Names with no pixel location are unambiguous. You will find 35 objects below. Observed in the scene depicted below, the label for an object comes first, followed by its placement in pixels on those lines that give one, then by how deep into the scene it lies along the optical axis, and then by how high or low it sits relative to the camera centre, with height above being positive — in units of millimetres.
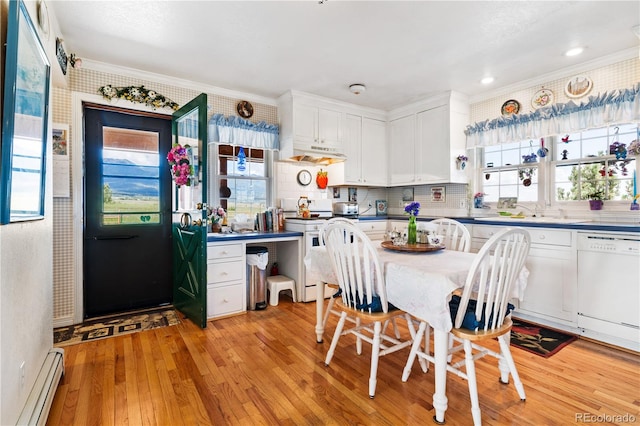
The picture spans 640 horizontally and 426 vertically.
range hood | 4031 +790
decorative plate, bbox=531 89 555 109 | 3439 +1275
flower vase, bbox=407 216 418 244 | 2414 -121
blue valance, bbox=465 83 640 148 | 2862 +992
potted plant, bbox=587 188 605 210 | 3113 +162
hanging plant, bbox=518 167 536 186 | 3685 +478
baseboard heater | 1458 -897
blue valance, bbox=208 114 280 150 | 3766 +1023
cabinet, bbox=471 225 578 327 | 2818 -567
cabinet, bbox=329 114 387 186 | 4500 +899
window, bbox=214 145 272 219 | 3916 +472
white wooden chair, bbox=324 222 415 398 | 1899 -411
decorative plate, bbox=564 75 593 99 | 3181 +1298
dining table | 1623 -390
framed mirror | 1185 +406
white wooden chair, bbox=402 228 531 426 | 1604 -461
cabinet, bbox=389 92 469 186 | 4047 +1018
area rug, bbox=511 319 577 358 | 2537 -1041
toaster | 4453 +101
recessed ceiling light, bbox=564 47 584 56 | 2881 +1490
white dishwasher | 2490 -583
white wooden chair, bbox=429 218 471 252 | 2547 -185
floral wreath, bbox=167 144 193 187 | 3166 +521
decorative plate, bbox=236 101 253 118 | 3992 +1342
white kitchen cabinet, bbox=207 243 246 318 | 3184 -635
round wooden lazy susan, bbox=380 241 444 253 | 2201 -219
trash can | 3500 -693
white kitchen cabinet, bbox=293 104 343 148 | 4039 +1181
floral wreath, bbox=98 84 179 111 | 3211 +1258
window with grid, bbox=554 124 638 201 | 3033 +517
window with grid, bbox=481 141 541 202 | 3676 +542
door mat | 2766 -1022
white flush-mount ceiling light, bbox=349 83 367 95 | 3765 +1510
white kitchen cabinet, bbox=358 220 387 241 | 4453 -164
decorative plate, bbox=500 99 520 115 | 3725 +1274
